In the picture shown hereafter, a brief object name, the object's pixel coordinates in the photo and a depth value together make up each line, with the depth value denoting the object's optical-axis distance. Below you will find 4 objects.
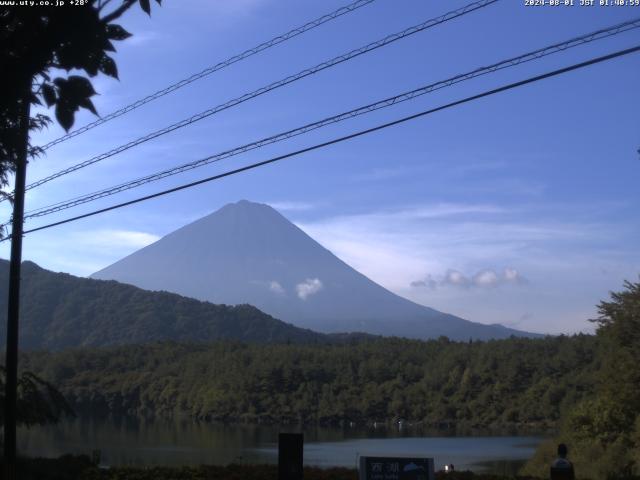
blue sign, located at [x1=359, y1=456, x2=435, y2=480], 9.22
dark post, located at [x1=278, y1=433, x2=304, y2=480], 9.82
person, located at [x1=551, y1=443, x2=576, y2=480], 7.73
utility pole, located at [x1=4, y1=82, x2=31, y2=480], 15.27
